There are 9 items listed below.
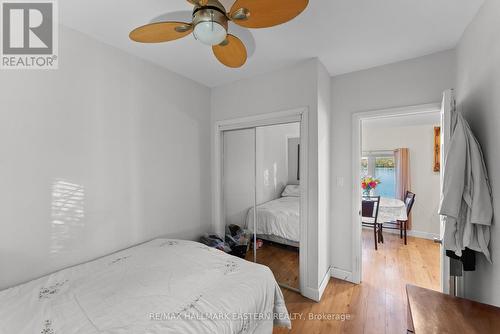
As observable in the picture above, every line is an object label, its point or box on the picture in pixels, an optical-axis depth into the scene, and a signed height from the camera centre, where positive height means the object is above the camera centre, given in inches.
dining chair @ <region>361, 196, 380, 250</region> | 143.8 -29.3
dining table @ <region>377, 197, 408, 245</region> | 150.2 -32.9
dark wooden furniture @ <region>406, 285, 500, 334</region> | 33.6 -25.4
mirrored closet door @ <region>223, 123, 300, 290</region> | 96.8 -12.7
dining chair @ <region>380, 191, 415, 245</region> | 152.6 -45.1
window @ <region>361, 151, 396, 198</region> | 195.8 -2.5
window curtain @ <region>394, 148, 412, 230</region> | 180.9 -4.8
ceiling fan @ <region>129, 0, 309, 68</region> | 40.3 +30.3
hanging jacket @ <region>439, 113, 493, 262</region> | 47.2 -6.8
